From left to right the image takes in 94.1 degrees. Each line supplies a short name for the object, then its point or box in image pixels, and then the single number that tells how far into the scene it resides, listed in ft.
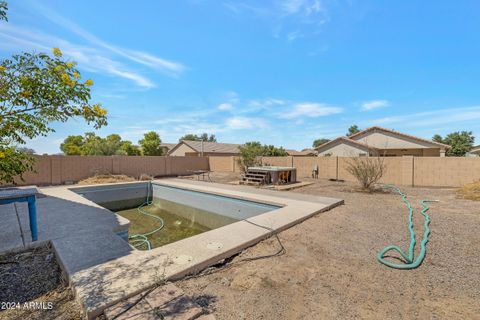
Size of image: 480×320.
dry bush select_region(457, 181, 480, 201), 23.28
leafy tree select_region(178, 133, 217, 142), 190.32
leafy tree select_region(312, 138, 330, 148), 189.66
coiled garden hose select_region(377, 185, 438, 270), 9.56
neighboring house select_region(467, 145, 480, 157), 77.51
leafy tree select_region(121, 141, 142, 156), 79.53
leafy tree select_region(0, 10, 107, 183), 5.61
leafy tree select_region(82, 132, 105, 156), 75.10
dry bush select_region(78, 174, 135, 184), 37.31
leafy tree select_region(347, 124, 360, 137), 176.89
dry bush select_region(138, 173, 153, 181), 42.04
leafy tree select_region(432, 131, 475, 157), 97.45
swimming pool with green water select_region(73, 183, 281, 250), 20.61
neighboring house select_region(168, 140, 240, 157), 89.28
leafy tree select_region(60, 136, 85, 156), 81.05
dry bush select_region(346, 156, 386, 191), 27.94
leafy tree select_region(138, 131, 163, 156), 86.69
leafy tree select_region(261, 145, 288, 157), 73.20
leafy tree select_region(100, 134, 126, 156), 75.85
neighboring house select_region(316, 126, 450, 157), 58.65
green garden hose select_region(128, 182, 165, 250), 16.29
